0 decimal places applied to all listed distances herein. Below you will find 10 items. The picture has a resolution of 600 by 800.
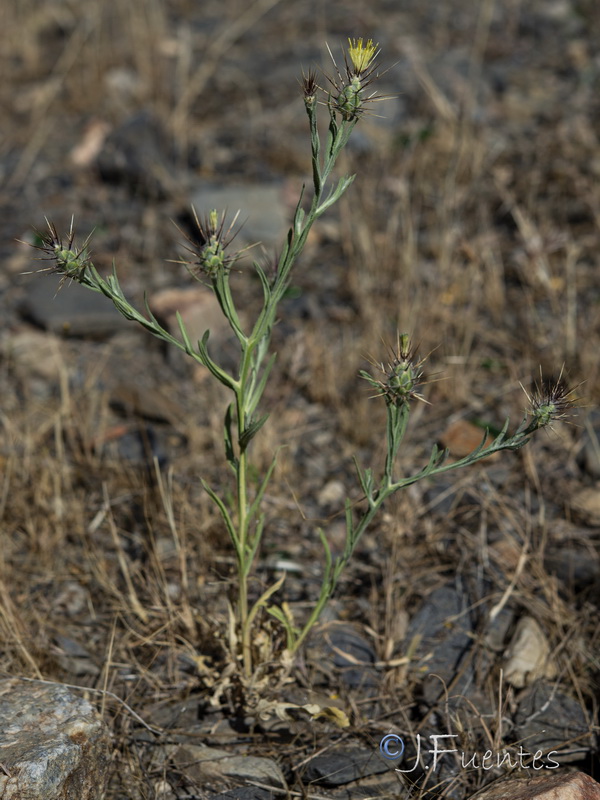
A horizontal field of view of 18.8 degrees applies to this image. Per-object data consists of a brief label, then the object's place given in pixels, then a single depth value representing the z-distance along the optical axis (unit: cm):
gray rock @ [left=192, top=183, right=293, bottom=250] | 90
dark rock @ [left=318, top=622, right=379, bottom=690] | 56
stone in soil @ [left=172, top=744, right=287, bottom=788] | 52
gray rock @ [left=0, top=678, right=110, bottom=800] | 48
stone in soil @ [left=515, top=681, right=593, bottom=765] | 53
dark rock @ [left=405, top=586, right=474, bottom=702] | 55
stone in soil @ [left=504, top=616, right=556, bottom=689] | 55
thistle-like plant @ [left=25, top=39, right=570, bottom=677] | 46
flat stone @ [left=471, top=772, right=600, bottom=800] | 48
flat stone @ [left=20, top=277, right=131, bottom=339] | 79
